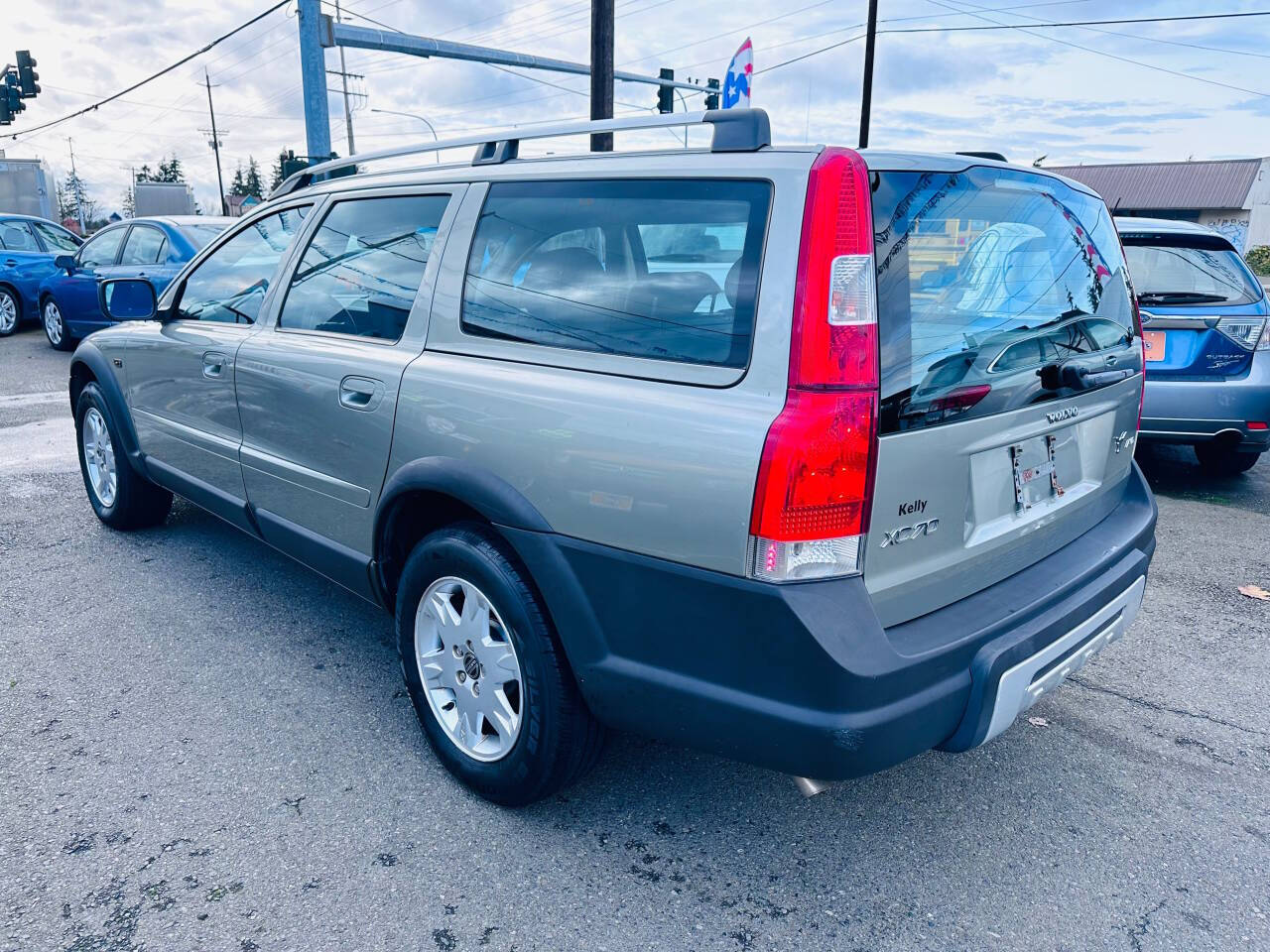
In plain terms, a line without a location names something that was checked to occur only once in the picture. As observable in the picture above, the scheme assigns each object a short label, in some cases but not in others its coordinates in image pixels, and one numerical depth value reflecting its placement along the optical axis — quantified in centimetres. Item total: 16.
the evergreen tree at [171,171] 10194
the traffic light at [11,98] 2148
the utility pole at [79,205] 9561
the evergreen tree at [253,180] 11039
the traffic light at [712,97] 2067
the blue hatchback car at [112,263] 980
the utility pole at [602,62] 1196
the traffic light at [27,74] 2103
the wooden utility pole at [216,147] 7062
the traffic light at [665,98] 2067
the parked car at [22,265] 1267
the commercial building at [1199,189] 5034
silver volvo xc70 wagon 189
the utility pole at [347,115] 5750
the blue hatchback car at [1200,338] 520
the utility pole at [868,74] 2142
